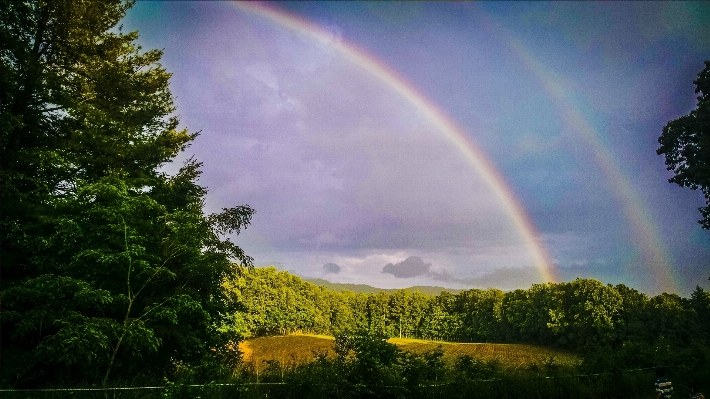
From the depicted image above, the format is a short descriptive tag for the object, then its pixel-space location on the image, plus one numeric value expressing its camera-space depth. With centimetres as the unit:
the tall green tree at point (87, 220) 975
